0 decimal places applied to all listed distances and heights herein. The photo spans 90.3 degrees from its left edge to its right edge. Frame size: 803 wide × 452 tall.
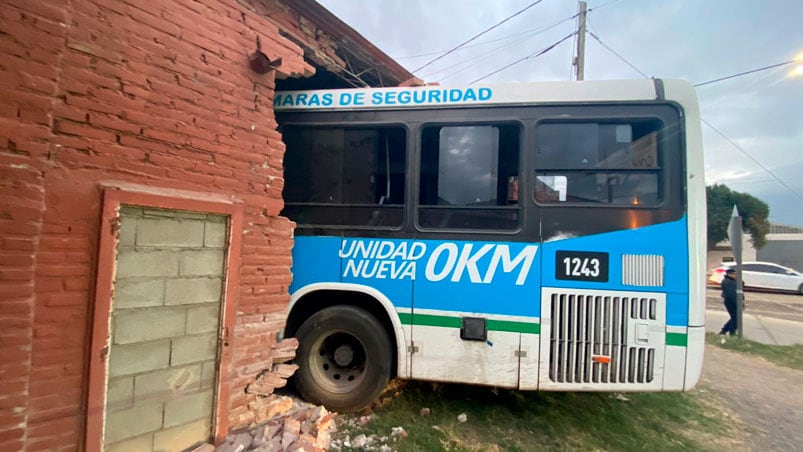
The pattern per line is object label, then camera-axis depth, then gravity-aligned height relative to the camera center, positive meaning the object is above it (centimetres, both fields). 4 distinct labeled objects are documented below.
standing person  870 -90
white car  1780 -79
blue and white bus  350 +9
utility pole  1275 +672
